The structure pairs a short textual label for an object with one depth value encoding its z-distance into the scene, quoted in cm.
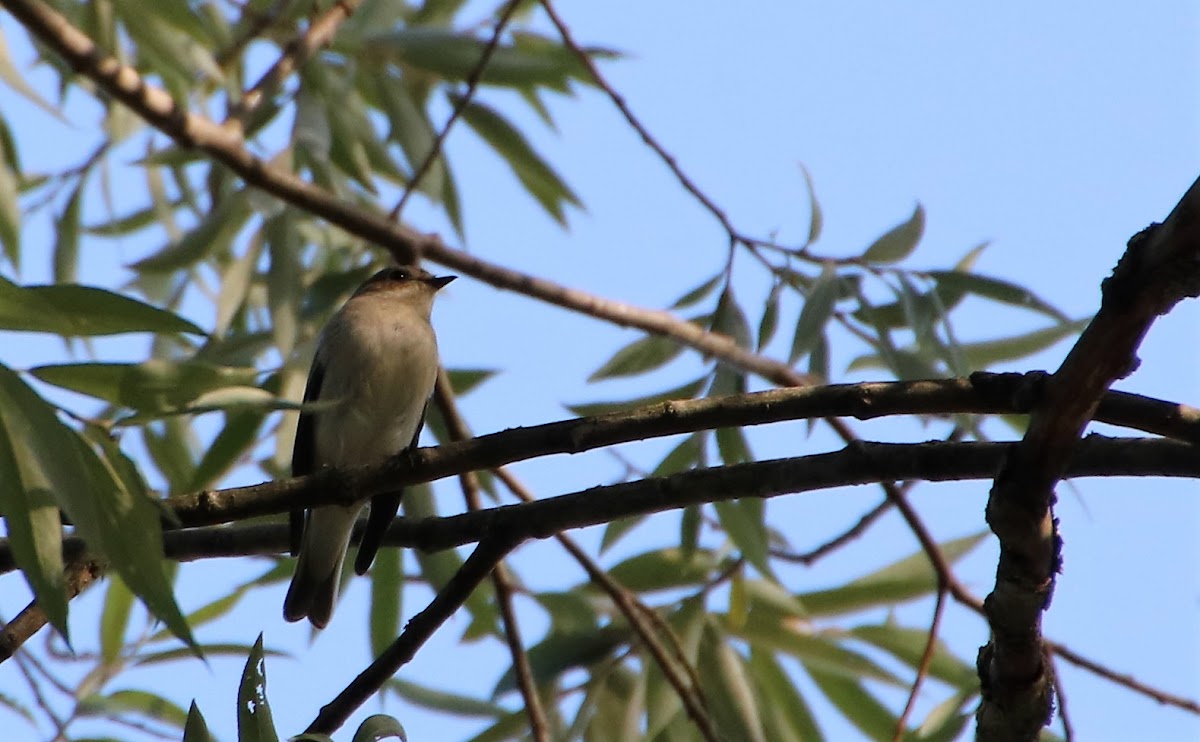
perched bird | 851
